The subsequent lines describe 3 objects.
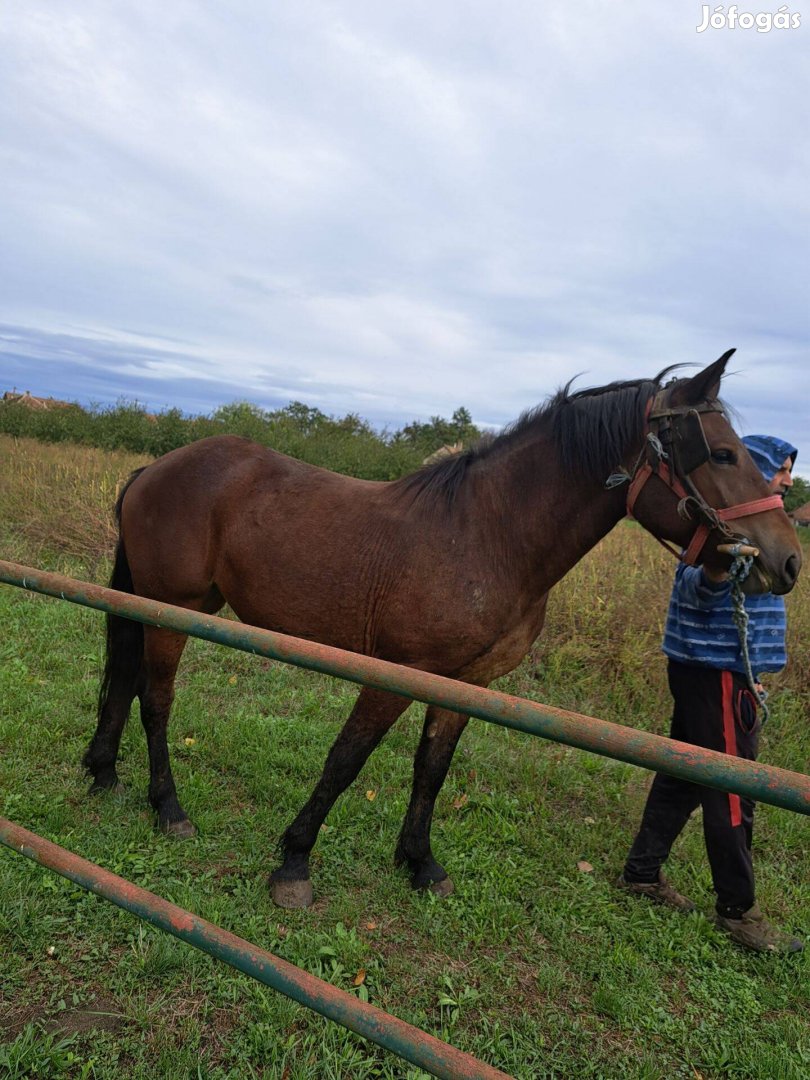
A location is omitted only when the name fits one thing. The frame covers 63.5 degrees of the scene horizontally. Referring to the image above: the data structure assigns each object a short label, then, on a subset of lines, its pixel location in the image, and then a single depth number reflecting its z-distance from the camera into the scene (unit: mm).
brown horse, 2564
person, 2889
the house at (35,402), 24528
